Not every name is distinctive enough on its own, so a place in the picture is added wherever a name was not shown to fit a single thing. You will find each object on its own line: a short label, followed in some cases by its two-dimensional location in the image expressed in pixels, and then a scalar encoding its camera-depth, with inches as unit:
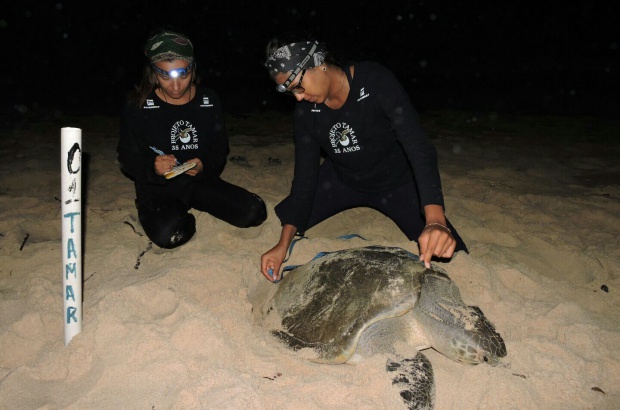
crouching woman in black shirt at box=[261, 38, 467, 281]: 64.1
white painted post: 43.9
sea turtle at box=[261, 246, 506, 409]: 55.6
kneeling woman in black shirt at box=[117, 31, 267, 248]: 87.4
